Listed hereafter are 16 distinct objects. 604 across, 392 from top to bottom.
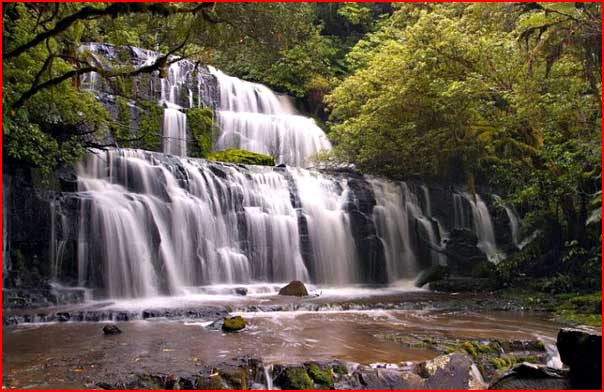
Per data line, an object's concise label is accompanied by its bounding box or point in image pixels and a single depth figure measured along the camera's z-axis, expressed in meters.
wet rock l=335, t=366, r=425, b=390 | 6.82
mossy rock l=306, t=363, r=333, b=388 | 6.93
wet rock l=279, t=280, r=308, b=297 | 14.77
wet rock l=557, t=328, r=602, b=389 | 6.42
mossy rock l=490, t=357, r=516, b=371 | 7.97
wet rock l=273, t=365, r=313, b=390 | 6.84
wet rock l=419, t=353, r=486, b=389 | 6.89
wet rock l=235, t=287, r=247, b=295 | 14.62
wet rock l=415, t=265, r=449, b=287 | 17.70
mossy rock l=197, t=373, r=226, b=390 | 6.54
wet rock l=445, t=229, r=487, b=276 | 19.30
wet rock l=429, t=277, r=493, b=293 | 16.22
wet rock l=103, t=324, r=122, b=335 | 9.30
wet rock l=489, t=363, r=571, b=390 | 6.41
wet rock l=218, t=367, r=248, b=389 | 6.77
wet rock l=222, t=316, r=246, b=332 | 9.71
